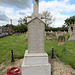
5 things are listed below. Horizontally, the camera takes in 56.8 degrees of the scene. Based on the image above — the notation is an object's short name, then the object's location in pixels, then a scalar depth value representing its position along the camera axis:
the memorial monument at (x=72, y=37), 14.17
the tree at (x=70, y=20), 50.38
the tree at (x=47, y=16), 41.46
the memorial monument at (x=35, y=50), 3.62
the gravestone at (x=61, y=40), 10.29
